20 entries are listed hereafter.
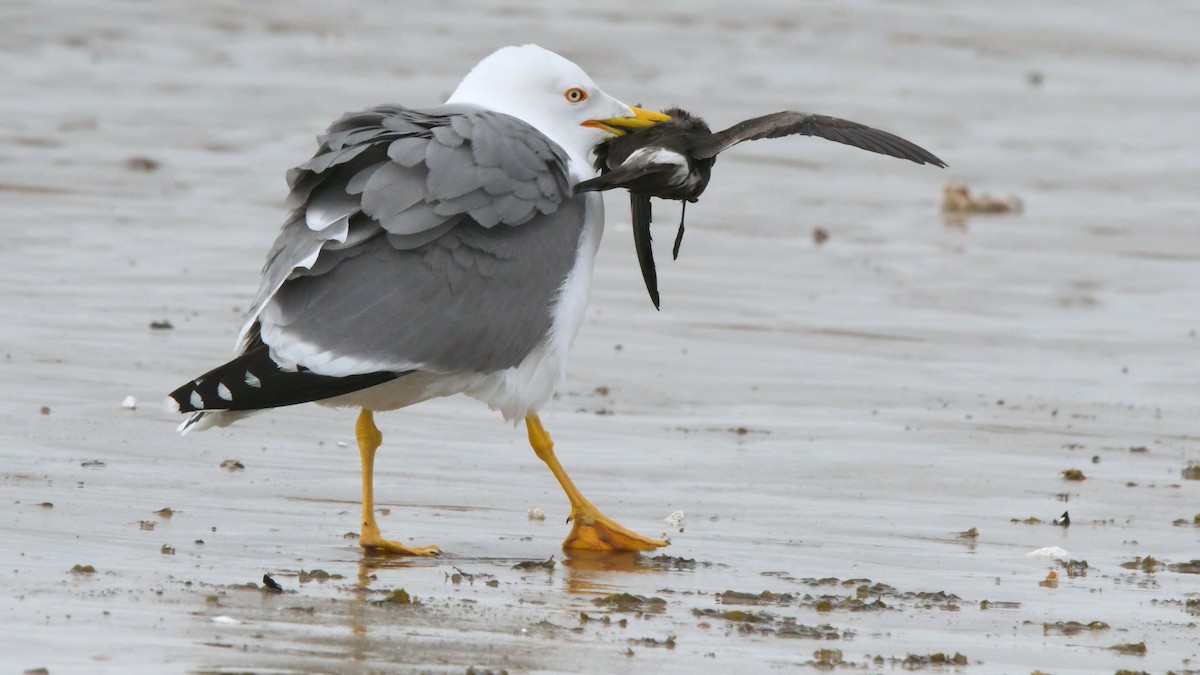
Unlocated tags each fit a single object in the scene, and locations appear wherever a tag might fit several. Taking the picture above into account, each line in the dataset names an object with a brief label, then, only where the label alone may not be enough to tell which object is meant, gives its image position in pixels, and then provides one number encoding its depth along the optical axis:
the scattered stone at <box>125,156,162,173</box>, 25.83
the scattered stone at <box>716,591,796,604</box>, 10.17
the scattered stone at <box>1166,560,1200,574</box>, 11.59
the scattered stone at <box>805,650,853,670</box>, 8.74
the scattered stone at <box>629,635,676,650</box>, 8.95
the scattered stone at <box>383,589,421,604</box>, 9.49
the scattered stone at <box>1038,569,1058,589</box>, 11.09
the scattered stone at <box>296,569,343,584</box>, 10.05
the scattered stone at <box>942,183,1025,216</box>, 26.62
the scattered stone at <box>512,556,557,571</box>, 11.05
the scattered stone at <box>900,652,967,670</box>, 8.90
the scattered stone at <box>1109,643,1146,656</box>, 9.38
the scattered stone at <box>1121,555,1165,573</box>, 11.64
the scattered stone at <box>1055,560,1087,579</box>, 11.47
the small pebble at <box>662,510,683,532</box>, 12.76
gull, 11.05
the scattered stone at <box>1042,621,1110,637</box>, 9.79
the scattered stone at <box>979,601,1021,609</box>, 10.40
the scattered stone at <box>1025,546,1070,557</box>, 12.01
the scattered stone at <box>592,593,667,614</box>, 9.87
